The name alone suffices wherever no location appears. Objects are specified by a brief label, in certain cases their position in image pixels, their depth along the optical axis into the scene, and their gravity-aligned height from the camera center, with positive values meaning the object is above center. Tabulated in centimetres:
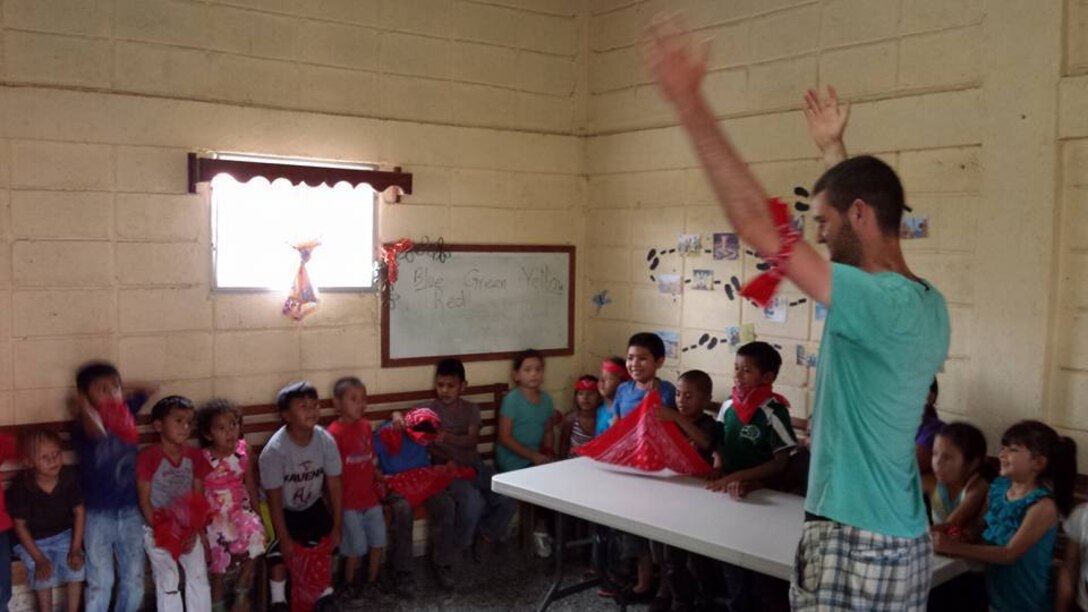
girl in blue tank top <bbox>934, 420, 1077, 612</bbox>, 325 -83
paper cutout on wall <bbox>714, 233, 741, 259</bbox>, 510 +13
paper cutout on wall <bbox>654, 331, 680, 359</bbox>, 548 -42
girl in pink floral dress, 438 -111
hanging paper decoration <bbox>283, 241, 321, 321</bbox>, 500 -15
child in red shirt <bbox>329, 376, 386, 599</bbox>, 479 -113
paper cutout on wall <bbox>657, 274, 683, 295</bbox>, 547 -9
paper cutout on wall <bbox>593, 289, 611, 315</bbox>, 599 -19
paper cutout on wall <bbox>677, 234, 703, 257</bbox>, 532 +14
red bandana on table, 410 -76
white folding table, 316 -90
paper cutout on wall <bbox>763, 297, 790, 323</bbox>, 485 -20
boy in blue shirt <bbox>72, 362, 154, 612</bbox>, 422 -101
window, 484 +19
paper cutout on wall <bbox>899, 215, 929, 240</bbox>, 427 +21
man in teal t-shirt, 178 -26
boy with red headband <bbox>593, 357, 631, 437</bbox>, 538 -63
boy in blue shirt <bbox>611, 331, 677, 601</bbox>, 502 -56
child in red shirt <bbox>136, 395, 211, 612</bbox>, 426 -103
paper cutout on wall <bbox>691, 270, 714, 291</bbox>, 526 -5
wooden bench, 429 -80
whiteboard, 542 -22
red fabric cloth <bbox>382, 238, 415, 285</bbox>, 529 +4
